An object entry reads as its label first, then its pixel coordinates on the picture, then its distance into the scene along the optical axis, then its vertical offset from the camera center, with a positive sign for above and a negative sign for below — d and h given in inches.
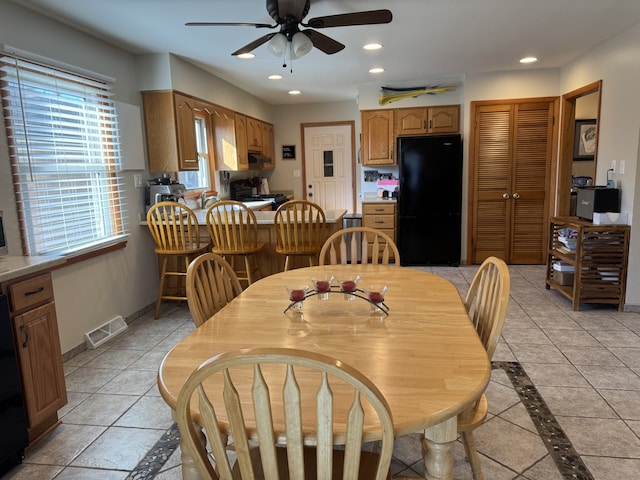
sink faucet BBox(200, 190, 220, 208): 194.7 -9.2
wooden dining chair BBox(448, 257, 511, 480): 55.7 -21.4
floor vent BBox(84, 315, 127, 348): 122.8 -44.6
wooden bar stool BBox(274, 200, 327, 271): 137.9 -19.1
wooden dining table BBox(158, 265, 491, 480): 41.7 -21.0
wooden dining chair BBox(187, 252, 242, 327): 64.8 -18.1
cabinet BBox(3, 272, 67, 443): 74.4 -30.0
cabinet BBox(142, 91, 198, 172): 148.7 +17.5
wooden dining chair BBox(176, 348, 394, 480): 33.4 -21.0
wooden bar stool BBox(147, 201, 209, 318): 140.7 -19.7
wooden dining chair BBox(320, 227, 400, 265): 97.3 -17.4
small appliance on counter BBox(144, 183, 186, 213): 149.0 -4.5
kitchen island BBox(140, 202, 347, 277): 154.2 -23.2
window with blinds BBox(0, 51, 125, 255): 101.7 +7.4
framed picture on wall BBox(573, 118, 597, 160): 224.1 +14.4
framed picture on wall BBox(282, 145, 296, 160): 279.4 +15.6
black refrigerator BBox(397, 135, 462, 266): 200.4 -12.9
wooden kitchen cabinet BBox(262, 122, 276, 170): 254.1 +18.8
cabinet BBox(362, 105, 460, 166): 212.2 +23.3
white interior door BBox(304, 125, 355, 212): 274.2 +5.9
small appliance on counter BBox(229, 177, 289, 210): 234.7 -9.3
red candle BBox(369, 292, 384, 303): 65.6 -18.8
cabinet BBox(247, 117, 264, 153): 226.4 +22.7
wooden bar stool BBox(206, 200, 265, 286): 138.7 -19.1
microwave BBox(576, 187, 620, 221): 140.9 -10.9
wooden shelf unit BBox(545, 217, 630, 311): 138.2 -31.3
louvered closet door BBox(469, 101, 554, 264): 200.4 -4.9
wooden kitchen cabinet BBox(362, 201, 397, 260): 210.4 -20.4
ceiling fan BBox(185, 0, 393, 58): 93.8 +33.9
